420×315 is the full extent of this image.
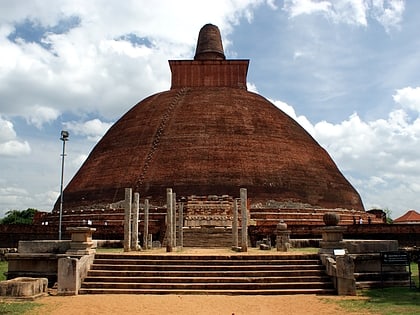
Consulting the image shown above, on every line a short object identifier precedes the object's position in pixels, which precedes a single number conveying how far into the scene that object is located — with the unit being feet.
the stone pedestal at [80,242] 38.19
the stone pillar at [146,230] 58.29
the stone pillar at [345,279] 34.47
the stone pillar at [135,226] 53.31
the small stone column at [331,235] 38.86
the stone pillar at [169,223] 50.93
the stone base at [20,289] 32.01
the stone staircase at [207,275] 35.50
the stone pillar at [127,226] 49.06
